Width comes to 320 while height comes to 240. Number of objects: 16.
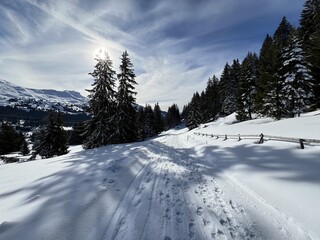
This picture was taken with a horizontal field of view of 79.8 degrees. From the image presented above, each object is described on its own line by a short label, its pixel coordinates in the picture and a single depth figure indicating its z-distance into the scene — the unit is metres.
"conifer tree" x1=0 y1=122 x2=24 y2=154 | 58.02
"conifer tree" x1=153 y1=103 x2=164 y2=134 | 82.03
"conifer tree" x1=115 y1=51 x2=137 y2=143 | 27.48
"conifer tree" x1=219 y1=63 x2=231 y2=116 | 58.06
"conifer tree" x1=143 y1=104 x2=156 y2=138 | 66.00
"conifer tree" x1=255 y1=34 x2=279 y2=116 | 26.02
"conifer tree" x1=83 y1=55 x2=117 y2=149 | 26.06
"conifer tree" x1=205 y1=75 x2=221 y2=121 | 73.75
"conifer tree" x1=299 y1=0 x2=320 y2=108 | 22.47
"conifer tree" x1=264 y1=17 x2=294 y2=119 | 25.42
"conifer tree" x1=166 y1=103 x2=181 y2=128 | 105.50
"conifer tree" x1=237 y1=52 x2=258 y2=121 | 36.88
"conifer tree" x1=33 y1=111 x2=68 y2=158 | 30.73
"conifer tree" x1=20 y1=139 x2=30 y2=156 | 60.85
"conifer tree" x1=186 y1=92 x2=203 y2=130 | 66.88
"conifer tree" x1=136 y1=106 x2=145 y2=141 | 61.53
